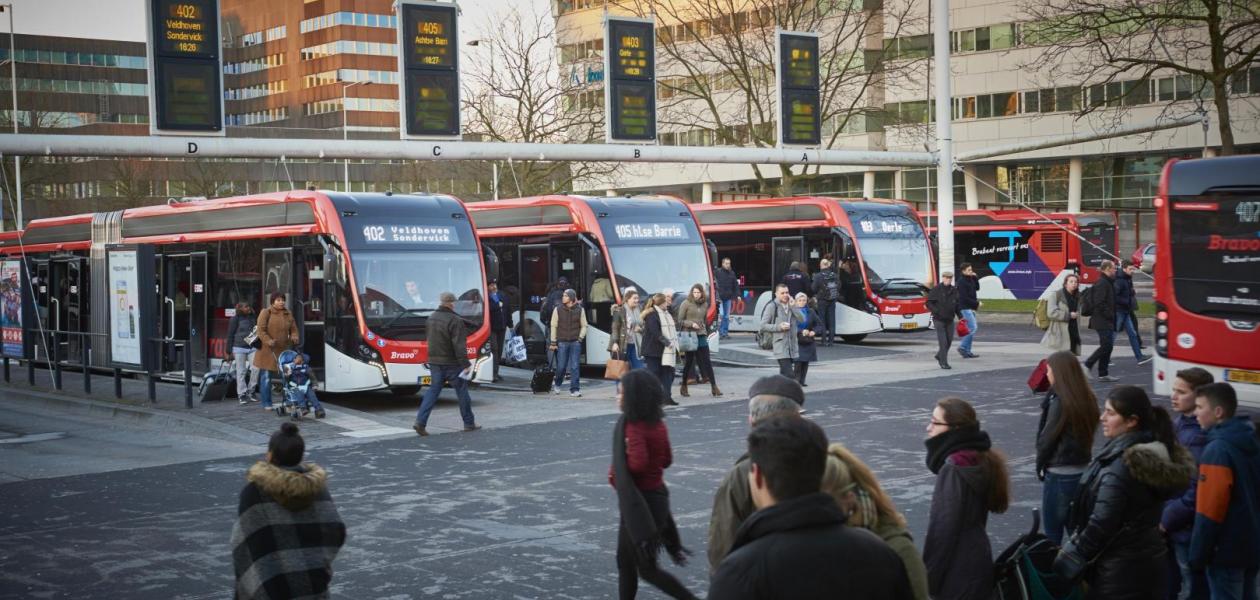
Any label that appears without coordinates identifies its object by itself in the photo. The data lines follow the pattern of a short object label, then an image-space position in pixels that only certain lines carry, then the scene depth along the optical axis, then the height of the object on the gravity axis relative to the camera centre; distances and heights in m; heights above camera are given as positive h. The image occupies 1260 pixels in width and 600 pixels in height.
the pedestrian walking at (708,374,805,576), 4.90 -0.92
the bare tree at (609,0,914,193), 41.47 +6.81
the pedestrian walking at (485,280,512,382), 23.25 -1.11
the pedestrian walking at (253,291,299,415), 18.47 -1.05
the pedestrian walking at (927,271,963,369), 23.27 -1.13
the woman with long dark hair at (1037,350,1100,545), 7.00 -0.98
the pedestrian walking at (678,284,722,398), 20.02 -1.09
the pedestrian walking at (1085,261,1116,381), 20.31 -1.12
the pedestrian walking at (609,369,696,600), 7.20 -1.24
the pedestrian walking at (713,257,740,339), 30.12 -0.90
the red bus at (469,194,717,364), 23.80 -0.04
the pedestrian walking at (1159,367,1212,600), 6.55 -1.29
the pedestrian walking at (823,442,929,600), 4.32 -0.81
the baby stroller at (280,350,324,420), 17.78 -1.58
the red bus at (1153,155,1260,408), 14.12 -0.35
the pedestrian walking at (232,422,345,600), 5.55 -1.09
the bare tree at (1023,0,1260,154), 28.86 +4.46
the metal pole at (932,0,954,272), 28.45 +2.16
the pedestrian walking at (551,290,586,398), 20.86 -1.24
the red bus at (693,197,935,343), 29.14 -0.10
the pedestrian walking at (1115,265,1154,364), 22.56 -1.17
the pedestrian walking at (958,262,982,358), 25.28 -1.09
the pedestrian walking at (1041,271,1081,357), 20.44 -1.05
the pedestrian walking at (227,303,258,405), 19.67 -1.32
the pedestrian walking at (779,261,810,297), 26.80 -0.66
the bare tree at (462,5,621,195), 42.88 +4.62
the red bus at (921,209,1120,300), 43.53 -0.16
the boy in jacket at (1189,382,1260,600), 6.22 -1.14
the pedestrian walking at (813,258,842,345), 28.45 -0.95
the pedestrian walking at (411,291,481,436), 16.64 -1.20
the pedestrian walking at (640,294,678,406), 18.91 -1.19
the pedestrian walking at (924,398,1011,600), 5.30 -1.01
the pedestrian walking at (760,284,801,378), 19.39 -1.10
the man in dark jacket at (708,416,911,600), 3.38 -0.74
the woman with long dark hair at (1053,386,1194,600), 5.70 -1.17
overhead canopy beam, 20.03 +1.73
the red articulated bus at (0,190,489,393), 19.14 -0.26
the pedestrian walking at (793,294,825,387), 19.78 -1.32
